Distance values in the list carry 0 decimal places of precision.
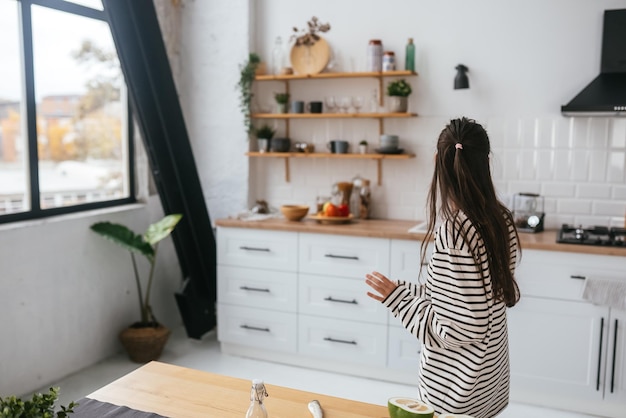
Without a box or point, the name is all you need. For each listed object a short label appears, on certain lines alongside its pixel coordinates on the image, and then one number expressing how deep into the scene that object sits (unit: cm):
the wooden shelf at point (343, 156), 418
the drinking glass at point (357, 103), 440
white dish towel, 327
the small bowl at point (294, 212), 420
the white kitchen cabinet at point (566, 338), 334
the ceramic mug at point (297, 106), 446
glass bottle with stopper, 151
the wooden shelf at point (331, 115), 414
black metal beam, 393
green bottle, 415
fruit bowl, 406
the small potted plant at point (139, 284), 403
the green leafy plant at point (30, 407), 132
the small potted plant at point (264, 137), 457
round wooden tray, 440
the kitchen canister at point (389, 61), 417
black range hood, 353
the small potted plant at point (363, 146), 434
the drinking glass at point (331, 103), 445
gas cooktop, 338
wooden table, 171
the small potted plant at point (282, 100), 452
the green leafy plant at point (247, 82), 455
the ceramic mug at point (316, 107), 441
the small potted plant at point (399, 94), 414
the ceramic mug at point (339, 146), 436
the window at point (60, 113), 358
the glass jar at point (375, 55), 420
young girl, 179
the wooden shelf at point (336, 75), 413
